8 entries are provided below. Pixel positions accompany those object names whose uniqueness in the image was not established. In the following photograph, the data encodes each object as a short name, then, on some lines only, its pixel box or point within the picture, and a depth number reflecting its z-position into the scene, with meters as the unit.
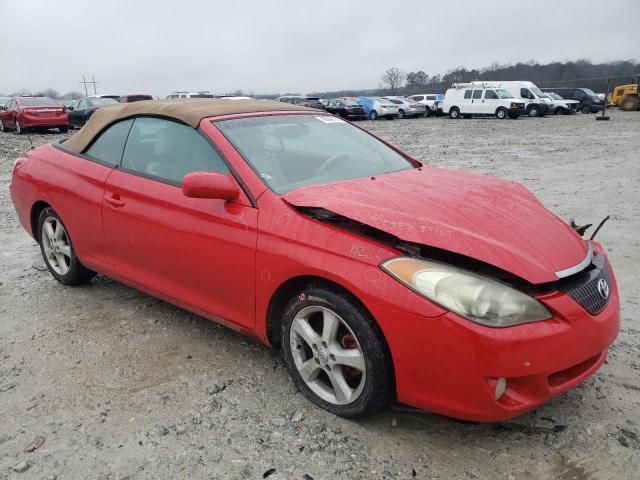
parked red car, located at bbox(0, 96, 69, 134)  18.98
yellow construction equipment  33.59
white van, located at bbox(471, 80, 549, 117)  30.02
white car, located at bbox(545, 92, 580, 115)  32.16
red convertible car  2.19
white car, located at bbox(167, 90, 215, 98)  27.47
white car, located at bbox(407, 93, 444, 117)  35.21
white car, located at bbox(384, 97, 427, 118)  32.53
